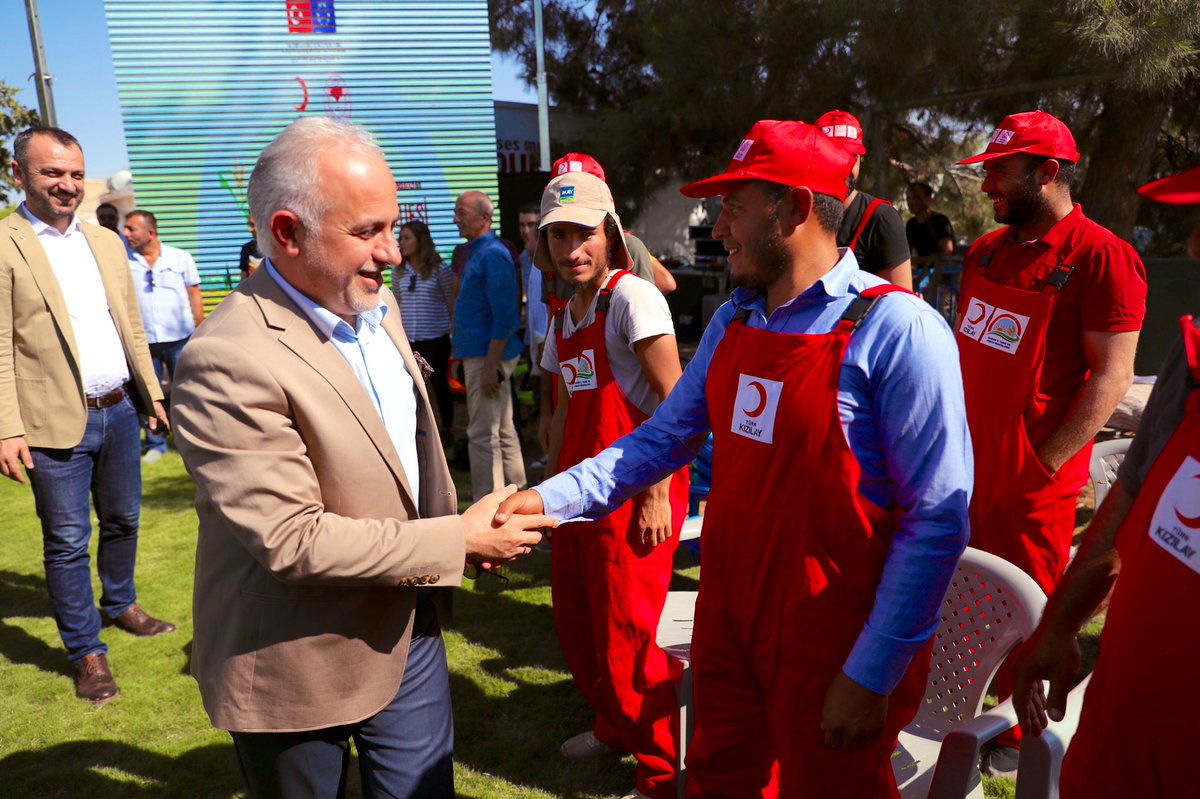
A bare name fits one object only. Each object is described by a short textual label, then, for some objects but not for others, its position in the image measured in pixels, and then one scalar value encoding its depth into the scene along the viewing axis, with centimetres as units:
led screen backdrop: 1146
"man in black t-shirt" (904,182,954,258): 786
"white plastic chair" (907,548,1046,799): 217
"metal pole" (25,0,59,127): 912
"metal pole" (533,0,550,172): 1054
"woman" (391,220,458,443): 738
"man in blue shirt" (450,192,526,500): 597
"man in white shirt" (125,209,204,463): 775
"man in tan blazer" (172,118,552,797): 166
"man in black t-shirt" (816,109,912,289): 396
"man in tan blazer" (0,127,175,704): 362
